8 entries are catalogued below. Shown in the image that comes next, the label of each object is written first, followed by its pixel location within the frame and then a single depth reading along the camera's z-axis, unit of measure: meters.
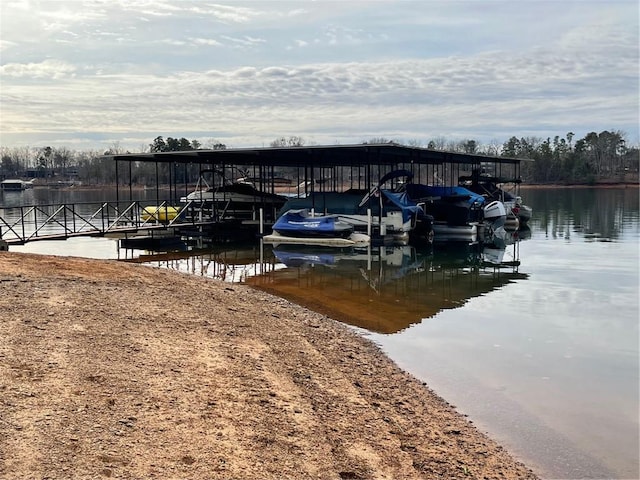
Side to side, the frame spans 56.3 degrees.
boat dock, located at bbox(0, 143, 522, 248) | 22.92
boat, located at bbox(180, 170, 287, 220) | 27.81
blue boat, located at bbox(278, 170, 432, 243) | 23.58
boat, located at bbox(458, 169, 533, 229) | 34.41
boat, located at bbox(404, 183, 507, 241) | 27.28
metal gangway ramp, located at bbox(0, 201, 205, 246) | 19.70
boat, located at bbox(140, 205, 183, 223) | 27.91
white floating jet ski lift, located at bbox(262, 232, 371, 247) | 22.42
